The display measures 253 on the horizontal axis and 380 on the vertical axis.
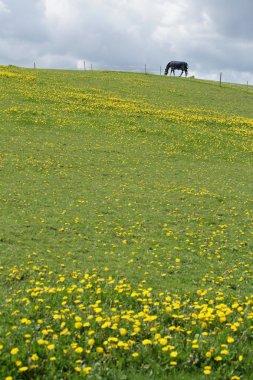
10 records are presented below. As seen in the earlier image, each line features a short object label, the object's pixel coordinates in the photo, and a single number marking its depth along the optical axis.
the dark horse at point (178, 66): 90.81
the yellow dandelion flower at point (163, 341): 6.96
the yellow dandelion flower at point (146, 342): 6.98
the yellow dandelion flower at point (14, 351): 6.52
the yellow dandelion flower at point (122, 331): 7.33
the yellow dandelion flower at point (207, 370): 6.26
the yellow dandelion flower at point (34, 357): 6.49
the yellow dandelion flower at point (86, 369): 6.32
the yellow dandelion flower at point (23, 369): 6.19
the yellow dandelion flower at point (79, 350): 6.73
